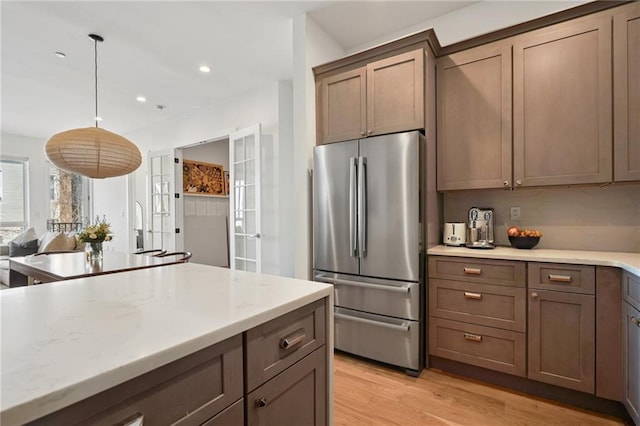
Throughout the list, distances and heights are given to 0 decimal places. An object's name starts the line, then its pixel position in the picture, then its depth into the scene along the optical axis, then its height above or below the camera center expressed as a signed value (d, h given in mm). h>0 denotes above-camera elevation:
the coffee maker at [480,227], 2480 -144
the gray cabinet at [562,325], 1809 -711
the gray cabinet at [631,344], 1546 -714
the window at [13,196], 6125 +340
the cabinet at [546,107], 1930 +715
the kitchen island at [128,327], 529 -289
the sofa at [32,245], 4779 -531
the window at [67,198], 6801 +320
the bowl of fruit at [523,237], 2232 -211
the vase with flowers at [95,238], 2469 -207
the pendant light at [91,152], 2553 +512
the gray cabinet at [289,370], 854 -494
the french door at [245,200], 3842 +151
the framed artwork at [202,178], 5812 +657
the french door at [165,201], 5039 +185
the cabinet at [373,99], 2320 +907
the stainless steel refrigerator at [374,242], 2215 -245
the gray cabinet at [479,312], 2004 -710
